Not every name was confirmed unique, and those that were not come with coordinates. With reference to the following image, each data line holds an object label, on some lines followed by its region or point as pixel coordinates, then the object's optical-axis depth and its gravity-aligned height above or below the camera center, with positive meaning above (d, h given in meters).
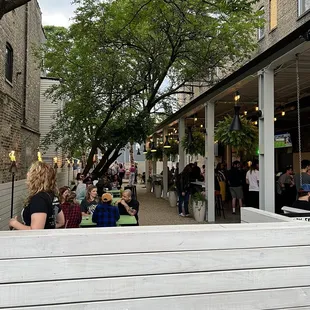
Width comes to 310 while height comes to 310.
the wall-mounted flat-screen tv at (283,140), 13.73 +1.20
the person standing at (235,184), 10.49 -0.49
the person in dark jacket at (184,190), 10.43 -0.69
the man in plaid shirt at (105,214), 5.29 -0.75
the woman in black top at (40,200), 2.65 -0.27
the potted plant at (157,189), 16.47 -1.04
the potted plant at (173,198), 12.80 -1.15
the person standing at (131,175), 20.52 -0.47
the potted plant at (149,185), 19.51 -1.02
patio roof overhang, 5.06 +1.95
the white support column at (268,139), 5.89 +0.52
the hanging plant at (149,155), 18.42 +0.71
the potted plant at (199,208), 9.47 -1.13
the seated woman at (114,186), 13.23 -0.75
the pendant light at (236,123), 6.81 +0.93
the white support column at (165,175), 15.59 -0.34
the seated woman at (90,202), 6.77 -0.73
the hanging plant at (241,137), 7.66 +0.74
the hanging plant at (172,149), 15.52 +0.87
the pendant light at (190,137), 11.48 +1.07
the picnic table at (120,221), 5.59 -0.93
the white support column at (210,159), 9.39 +0.26
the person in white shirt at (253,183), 9.96 -0.43
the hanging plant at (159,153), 16.86 +0.75
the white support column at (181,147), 12.84 +0.78
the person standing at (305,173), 6.91 -0.08
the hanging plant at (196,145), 11.47 +0.79
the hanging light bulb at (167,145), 15.11 +1.03
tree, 12.10 +4.55
